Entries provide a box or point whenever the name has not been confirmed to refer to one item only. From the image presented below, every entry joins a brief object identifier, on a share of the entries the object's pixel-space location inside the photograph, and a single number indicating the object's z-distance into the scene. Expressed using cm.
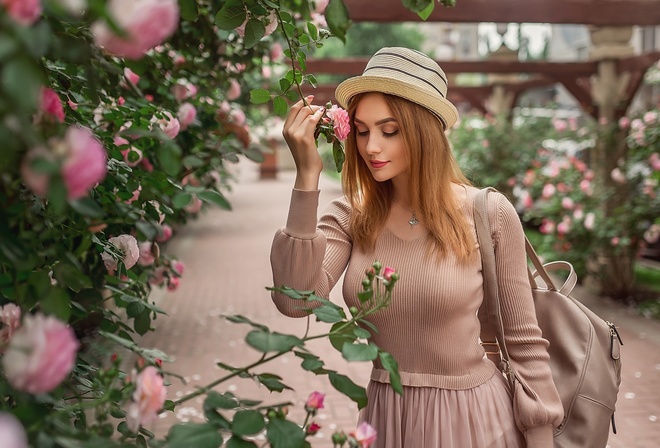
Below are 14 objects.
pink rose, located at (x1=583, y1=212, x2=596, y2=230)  748
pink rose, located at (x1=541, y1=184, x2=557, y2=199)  836
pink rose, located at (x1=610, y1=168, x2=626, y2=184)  752
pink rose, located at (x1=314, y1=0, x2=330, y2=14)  263
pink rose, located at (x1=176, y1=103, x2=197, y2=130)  296
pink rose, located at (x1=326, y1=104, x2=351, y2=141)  164
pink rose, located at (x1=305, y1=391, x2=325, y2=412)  121
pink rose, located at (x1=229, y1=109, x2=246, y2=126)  456
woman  187
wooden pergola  582
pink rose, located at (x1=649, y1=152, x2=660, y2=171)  689
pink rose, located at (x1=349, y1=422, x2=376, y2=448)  113
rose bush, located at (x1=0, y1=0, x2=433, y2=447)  71
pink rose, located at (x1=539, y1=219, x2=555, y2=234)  814
